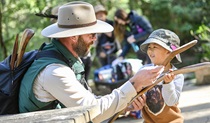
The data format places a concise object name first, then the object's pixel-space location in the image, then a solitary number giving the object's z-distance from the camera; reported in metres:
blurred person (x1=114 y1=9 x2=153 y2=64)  10.34
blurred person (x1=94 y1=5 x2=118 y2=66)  11.90
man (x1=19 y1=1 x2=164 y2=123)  4.03
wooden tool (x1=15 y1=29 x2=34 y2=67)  4.32
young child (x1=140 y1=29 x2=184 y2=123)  5.01
